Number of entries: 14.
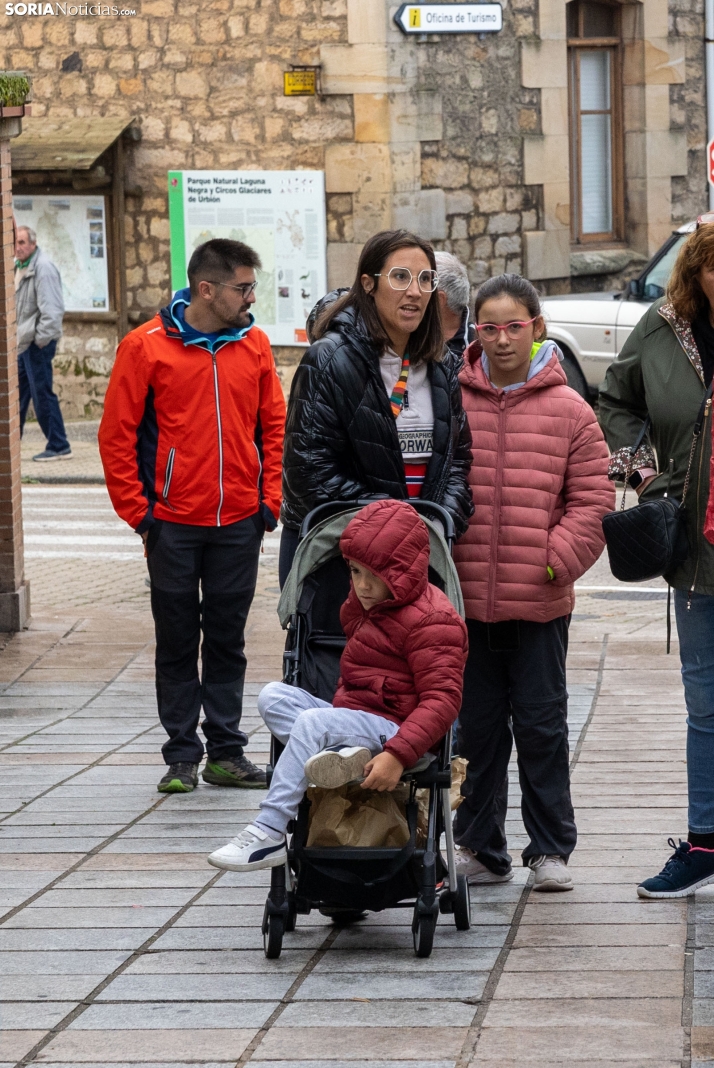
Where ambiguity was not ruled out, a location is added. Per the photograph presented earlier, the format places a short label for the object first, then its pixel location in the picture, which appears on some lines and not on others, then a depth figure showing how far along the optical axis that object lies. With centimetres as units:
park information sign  2983
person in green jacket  796
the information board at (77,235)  3103
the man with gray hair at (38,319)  2605
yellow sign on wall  2955
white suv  2557
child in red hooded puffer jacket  706
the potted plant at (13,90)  1493
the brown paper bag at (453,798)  745
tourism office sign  2924
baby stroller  716
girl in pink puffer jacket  822
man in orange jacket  1047
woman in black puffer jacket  805
